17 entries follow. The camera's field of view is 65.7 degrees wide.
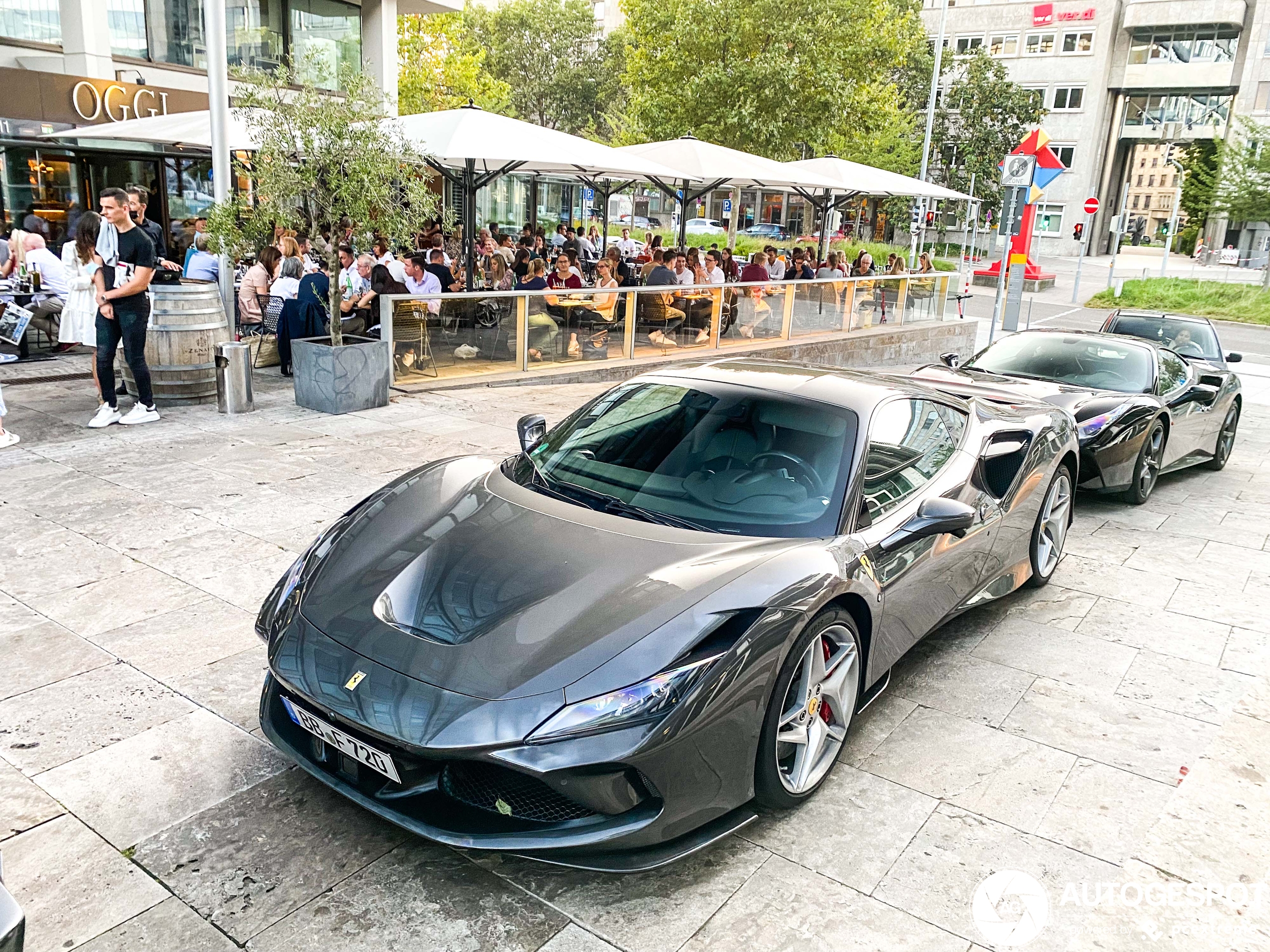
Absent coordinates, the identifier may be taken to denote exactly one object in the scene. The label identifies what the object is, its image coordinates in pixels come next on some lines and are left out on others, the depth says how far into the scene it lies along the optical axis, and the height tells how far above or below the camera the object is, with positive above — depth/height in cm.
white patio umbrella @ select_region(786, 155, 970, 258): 1742 +98
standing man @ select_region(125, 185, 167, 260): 919 -3
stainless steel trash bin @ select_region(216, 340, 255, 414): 855 -146
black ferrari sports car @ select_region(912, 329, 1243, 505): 747 -113
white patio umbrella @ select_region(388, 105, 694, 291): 1029 +77
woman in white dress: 879 -101
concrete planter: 904 -147
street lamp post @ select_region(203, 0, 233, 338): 888 +100
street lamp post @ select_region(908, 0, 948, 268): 3797 +519
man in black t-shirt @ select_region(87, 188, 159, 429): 751 -71
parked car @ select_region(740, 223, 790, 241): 5225 -1
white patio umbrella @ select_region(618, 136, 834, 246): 1444 +94
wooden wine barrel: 852 -115
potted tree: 846 +24
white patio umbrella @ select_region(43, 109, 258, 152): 1207 +89
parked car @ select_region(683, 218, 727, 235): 4897 +8
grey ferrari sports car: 274 -122
